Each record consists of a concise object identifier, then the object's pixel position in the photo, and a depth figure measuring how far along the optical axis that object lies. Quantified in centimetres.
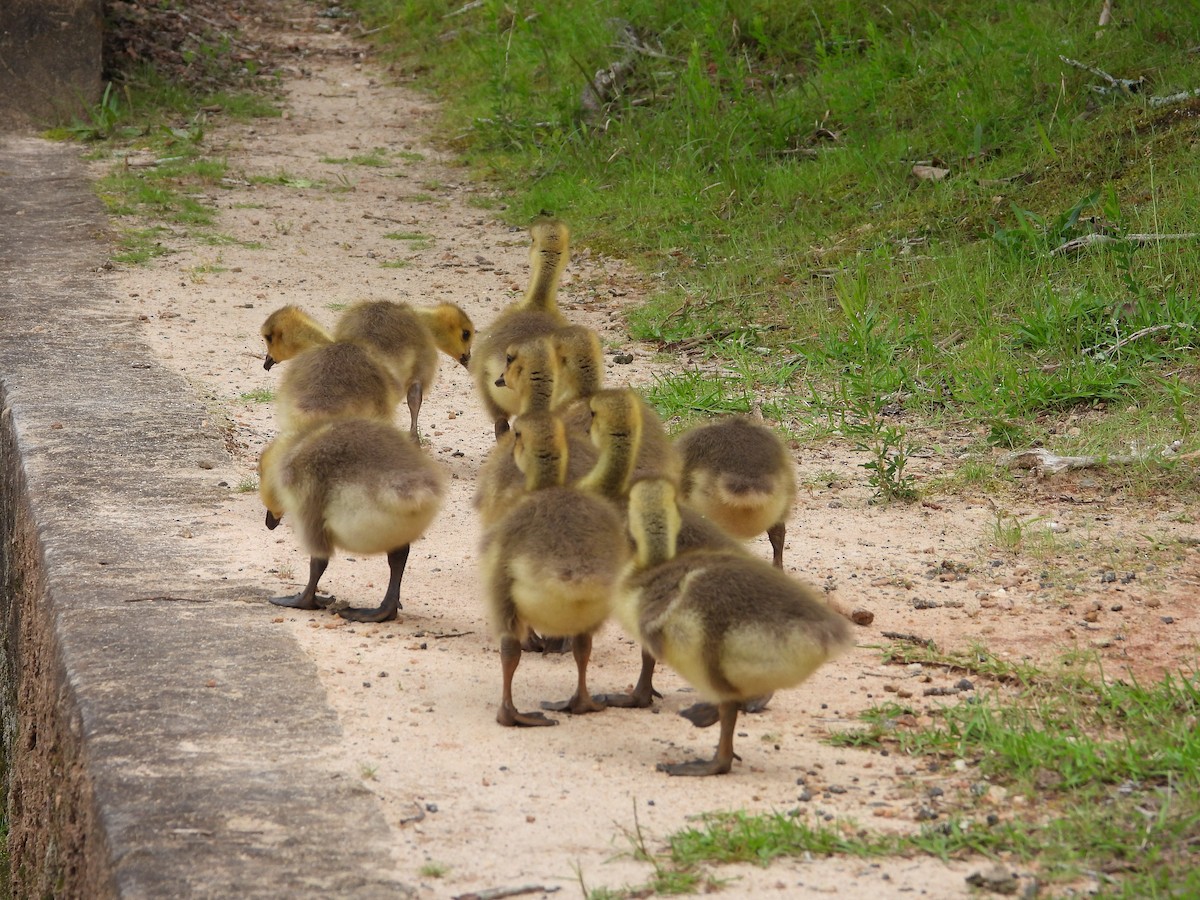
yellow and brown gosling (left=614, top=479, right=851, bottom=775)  814
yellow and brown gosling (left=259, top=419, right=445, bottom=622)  1060
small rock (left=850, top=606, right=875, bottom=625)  1101
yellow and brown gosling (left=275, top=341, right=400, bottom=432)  1290
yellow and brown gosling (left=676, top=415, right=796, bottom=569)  1129
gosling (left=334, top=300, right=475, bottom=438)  1474
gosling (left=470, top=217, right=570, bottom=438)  1470
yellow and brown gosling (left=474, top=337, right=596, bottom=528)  1105
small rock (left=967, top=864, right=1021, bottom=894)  699
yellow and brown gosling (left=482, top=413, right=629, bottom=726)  905
